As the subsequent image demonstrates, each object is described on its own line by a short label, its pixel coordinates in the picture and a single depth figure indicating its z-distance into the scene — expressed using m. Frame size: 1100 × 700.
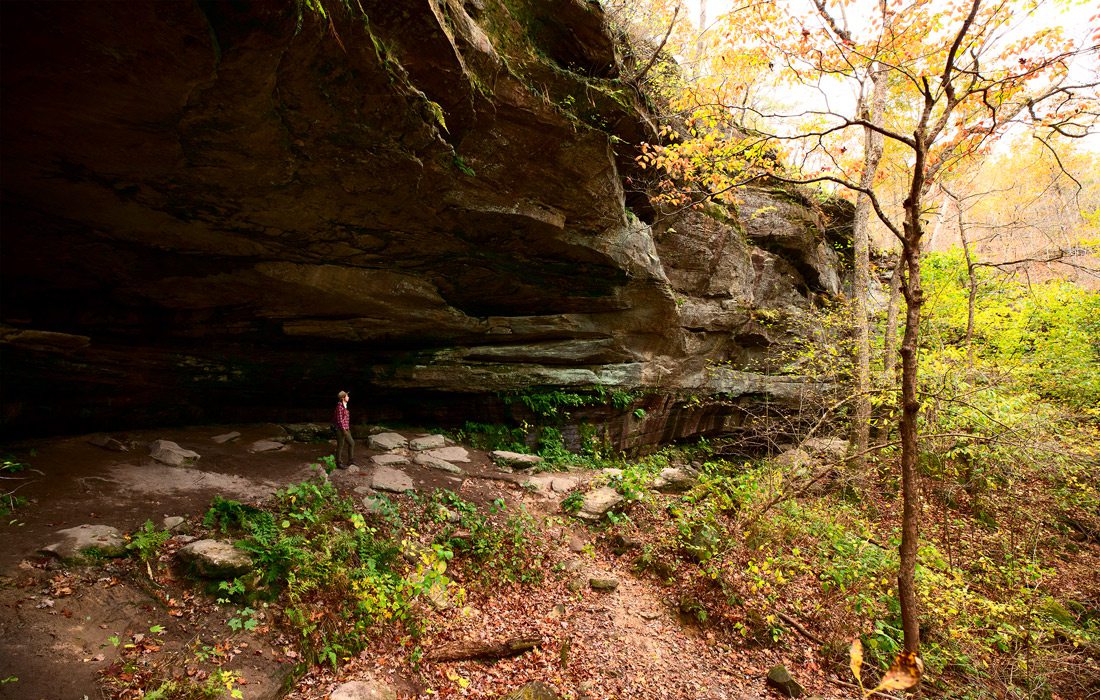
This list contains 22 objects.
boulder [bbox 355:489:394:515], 6.34
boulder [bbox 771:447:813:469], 8.64
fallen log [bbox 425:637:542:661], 4.70
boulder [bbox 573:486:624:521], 7.82
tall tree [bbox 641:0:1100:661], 4.18
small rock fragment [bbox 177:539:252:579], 4.54
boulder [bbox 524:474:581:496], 8.52
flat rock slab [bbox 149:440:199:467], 6.89
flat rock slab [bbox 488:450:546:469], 9.70
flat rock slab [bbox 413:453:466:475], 8.66
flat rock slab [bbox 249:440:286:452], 8.27
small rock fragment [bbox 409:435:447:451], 9.69
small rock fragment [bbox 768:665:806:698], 5.00
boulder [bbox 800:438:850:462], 8.83
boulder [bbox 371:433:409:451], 9.27
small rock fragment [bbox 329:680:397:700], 3.94
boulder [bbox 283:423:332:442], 9.43
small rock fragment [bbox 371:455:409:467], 8.41
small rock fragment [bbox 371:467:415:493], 7.23
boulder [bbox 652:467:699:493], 9.27
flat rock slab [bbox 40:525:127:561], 4.31
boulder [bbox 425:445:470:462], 9.30
